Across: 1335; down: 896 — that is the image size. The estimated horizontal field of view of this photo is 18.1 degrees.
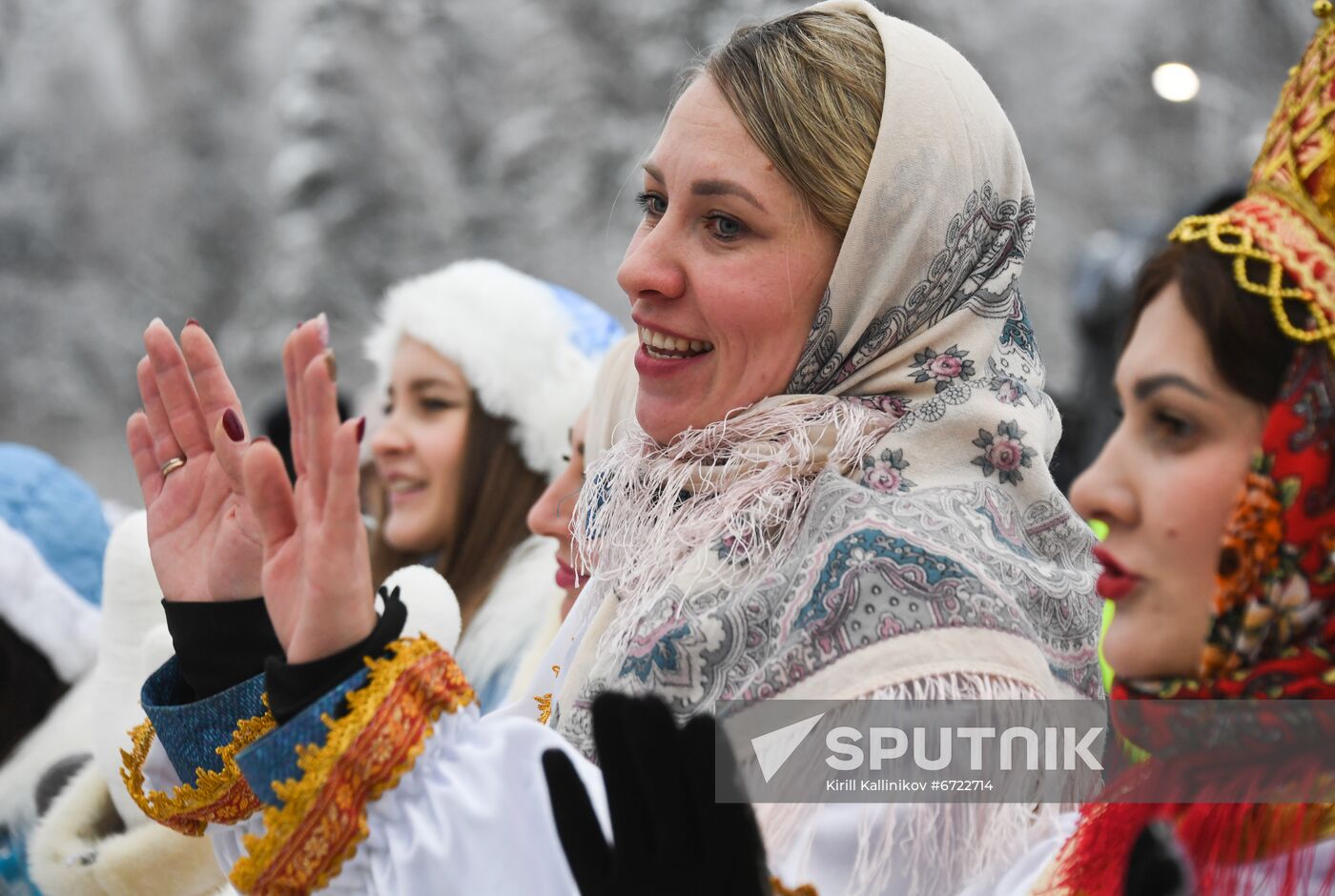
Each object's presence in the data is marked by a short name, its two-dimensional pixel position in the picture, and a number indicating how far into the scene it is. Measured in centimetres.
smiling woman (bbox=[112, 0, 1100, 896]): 224
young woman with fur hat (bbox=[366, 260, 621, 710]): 347
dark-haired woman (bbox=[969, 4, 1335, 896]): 211
